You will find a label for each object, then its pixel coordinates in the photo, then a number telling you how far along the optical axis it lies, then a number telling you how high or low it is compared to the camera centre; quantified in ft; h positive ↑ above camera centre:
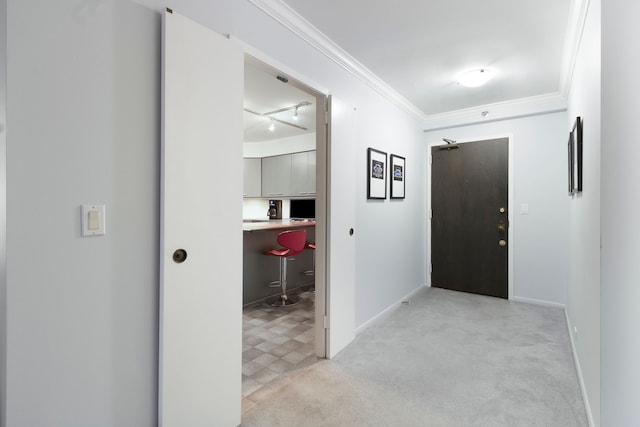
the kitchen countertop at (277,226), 11.20 -0.45
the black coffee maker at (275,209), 20.89 +0.38
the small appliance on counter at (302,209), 18.43 +0.35
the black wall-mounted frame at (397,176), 11.36 +1.49
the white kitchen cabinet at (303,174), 18.25 +2.45
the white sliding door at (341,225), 7.88 -0.28
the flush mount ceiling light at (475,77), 9.47 +4.34
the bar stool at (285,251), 11.44 -1.42
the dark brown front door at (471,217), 12.73 -0.08
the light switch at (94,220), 3.84 -0.07
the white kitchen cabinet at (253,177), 20.88 +2.53
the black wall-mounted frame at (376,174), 9.87 +1.37
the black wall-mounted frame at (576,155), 6.91 +1.45
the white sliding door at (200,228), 4.41 -0.21
